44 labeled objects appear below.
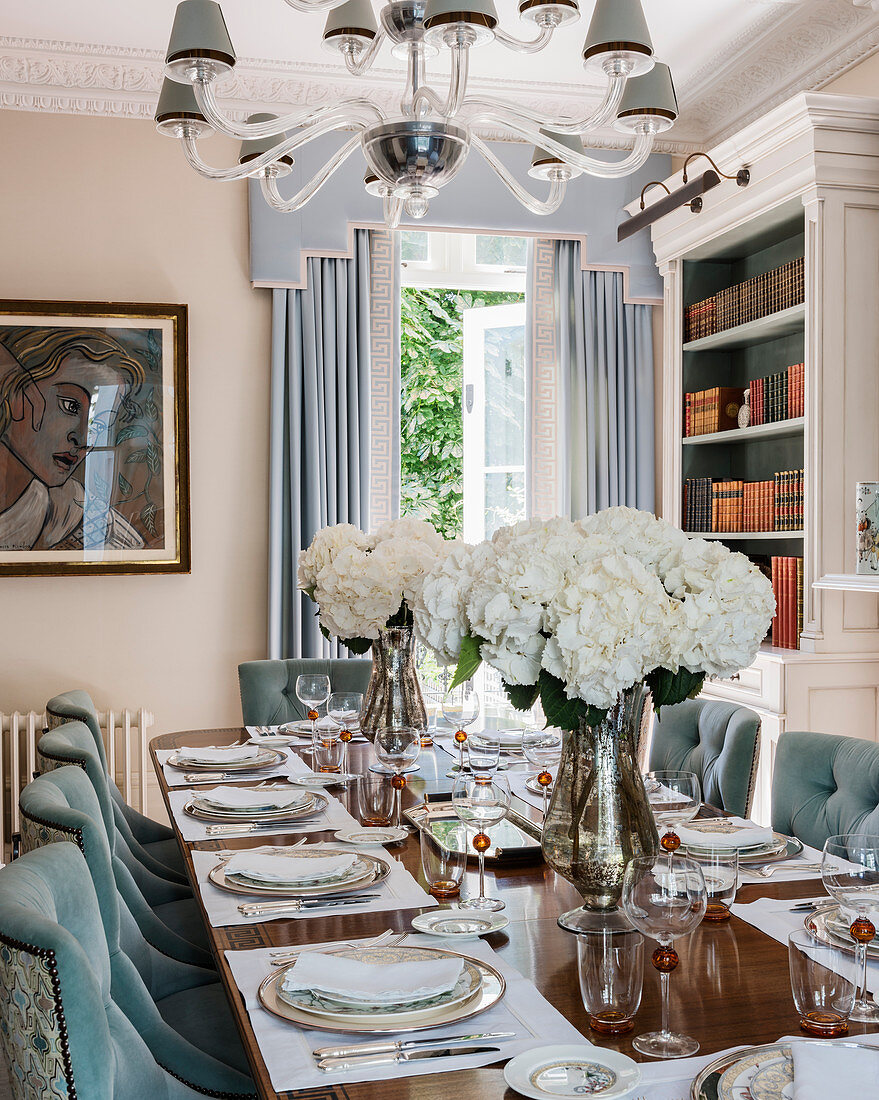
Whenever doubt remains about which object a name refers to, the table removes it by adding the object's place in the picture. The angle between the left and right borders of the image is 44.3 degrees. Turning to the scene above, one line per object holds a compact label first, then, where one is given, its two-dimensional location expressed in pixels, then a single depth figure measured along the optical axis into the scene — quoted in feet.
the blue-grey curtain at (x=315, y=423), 13.88
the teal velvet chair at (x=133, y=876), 6.57
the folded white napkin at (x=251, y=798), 6.97
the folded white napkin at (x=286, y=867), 5.42
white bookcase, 11.07
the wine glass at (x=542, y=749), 8.02
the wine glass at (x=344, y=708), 8.19
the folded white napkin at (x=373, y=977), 3.92
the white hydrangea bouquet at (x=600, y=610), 4.42
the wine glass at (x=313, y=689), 8.69
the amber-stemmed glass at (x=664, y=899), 3.88
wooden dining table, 3.50
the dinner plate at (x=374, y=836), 6.11
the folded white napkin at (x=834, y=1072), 3.20
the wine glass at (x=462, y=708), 7.60
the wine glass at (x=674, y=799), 5.85
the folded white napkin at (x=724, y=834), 6.03
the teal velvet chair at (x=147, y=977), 5.04
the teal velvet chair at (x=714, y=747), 8.06
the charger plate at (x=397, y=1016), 3.76
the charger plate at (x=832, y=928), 3.96
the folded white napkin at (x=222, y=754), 8.40
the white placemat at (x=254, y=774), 7.85
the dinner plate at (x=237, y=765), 8.18
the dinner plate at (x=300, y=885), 5.27
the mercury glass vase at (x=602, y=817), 4.72
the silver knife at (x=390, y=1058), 3.51
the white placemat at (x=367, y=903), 5.01
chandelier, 6.45
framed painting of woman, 13.19
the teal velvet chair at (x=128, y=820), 8.17
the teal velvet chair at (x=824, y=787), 6.83
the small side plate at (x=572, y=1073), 3.31
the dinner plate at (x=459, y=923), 4.66
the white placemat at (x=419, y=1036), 3.49
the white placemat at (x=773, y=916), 4.85
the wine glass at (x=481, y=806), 5.29
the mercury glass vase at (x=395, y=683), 7.98
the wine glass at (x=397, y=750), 6.93
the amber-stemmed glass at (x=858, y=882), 3.97
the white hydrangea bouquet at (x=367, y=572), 7.69
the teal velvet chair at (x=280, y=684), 11.16
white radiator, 12.75
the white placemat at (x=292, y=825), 6.45
